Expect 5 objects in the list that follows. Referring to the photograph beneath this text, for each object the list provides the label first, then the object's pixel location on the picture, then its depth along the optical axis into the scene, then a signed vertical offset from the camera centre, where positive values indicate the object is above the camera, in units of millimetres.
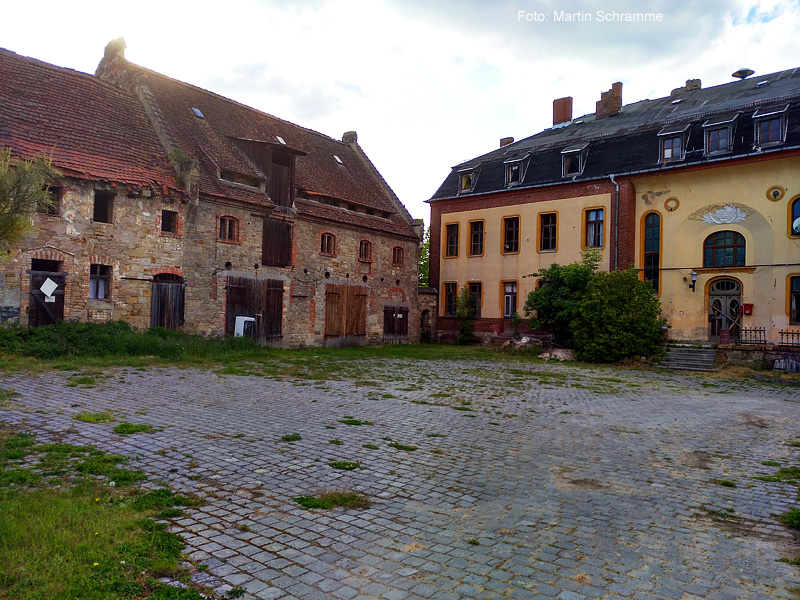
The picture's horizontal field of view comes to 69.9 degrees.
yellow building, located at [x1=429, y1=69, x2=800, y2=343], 23094 +5487
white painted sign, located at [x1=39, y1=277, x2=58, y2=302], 15941 +621
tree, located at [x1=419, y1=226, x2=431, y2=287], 53741 +4975
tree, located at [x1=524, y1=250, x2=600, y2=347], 24683 +1203
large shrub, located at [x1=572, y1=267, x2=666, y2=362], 22094 +202
